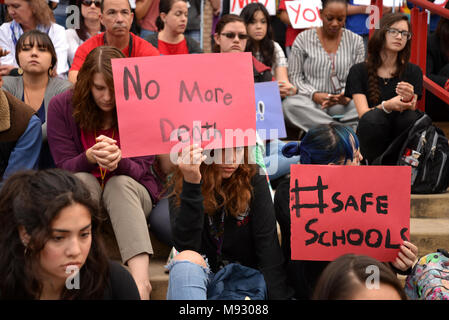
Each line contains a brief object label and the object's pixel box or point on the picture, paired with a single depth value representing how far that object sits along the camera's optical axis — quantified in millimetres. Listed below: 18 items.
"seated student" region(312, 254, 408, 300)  3543
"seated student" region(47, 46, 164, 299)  5980
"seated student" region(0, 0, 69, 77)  10094
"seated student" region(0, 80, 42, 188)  6684
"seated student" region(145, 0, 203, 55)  10070
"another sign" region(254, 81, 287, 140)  8664
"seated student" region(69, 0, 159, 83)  8344
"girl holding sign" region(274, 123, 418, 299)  5531
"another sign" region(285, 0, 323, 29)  11570
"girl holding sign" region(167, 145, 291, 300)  5508
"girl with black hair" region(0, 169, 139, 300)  3801
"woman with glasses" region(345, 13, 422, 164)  9062
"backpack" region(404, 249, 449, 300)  4895
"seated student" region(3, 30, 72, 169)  7875
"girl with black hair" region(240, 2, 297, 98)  10703
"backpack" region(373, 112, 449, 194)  8062
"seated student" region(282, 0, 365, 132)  10289
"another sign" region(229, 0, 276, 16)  11750
